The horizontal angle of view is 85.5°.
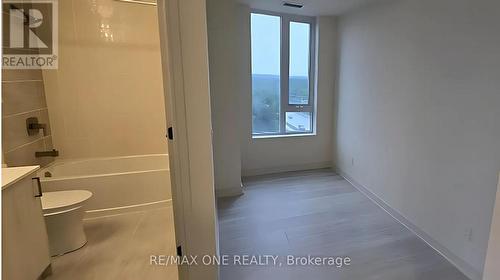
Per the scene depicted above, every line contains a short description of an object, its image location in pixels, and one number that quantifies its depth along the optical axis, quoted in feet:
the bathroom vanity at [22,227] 4.62
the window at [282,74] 12.56
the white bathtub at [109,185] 8.60
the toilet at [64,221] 6.77
